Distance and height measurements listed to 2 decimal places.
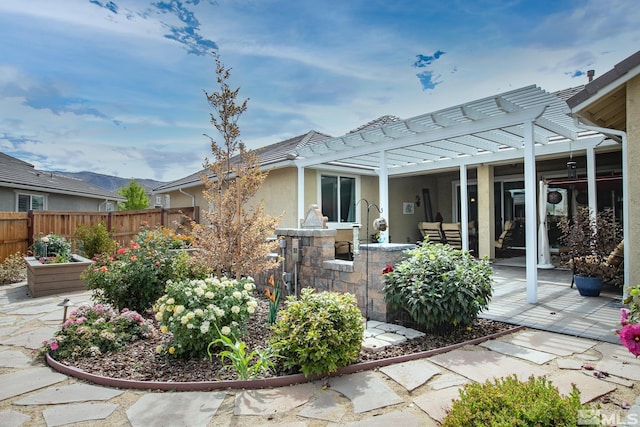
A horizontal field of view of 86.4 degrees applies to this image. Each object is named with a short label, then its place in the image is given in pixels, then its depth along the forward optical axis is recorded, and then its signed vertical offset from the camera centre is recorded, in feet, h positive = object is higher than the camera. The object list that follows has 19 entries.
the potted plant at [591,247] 19.54 -1.64
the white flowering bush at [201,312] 11.03 -3.06
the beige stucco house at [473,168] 17.97 +5.28
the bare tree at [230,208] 15.39 +0.65
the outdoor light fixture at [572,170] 25.37 +3.80
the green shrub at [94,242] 32.52 -1.84
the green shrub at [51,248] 27.30 -2.04
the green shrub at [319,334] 9.77 -3.38
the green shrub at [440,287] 12.59 -2.56
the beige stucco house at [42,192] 39.75 +4.21
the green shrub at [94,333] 11.75 -4.08
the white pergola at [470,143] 18.16 +6.06
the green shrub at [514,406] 5.71 -3.31
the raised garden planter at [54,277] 23.13 -3.80
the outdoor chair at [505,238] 34.45 -1.76
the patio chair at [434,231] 36.63 -1.08
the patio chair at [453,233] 34.78 -1.27
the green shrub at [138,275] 16.00 -2.51
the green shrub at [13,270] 28.27 -3.97
